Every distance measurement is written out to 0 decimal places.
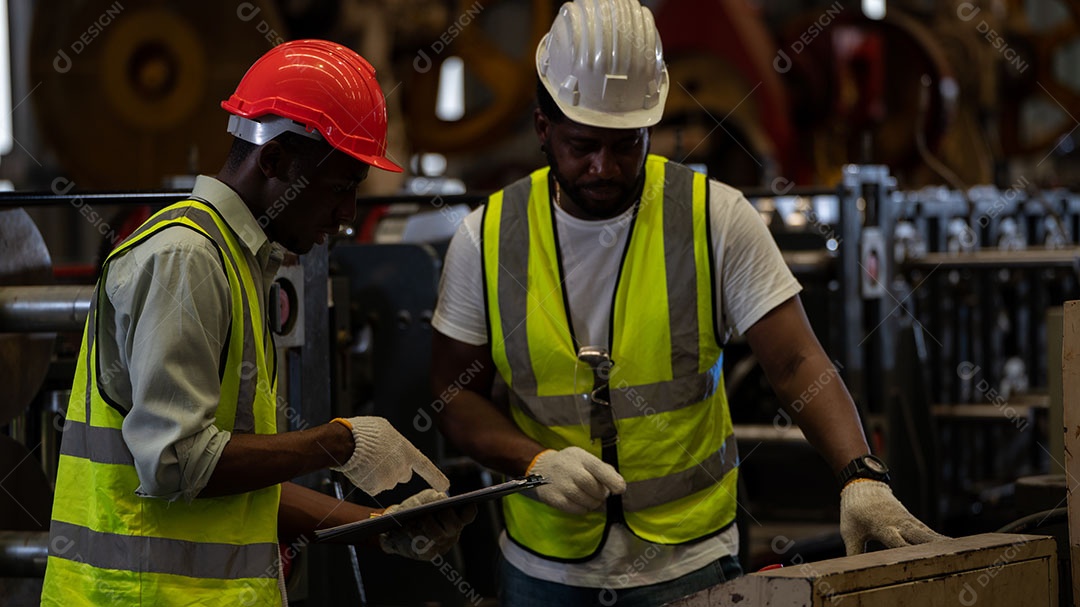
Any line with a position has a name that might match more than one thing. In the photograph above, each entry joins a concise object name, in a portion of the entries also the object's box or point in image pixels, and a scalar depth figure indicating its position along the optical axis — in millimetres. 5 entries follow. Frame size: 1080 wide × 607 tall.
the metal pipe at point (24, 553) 4254
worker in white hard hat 4092
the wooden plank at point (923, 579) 3427
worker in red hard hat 3494
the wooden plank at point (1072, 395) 3702
